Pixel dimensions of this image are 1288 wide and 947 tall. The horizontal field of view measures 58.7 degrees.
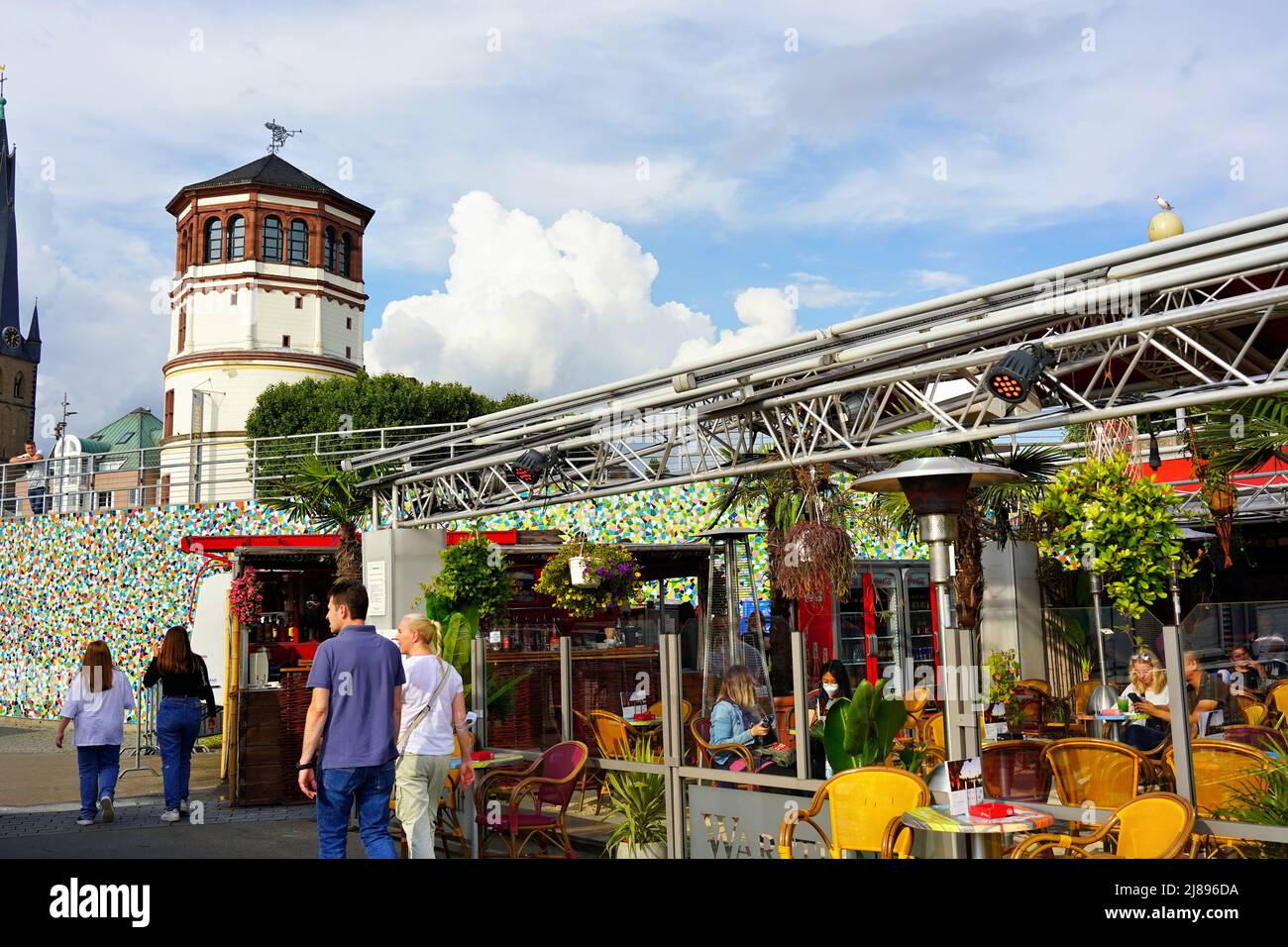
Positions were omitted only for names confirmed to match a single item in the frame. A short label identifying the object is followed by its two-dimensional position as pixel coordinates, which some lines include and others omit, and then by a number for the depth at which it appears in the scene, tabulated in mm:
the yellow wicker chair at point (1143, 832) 5094
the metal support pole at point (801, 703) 6625
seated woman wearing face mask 9141
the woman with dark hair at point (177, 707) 9992
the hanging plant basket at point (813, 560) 15516
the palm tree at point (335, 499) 15320
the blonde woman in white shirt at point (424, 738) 7090
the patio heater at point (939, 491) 6582
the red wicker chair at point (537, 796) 7816
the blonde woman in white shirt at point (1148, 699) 8445
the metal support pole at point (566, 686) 8898
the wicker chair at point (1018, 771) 7062
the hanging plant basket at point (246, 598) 15802
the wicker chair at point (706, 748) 7664
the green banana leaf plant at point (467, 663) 9789
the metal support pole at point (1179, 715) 5348
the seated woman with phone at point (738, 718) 7980
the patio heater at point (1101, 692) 9977
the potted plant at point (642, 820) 7531
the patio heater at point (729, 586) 17562
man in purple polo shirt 6238
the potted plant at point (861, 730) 6469
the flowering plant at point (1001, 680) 12172
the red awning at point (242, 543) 16266
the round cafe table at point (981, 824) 5293
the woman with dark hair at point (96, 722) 9992
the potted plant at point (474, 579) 13367
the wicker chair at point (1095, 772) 6809
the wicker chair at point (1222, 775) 5289
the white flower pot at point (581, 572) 15469
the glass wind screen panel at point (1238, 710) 5422
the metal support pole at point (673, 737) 7367
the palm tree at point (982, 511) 12438
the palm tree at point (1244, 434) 10898
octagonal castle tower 46094
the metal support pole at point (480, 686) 9438
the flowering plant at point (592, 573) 15672
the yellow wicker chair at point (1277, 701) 7180
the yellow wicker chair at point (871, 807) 5746
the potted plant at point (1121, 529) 10500
